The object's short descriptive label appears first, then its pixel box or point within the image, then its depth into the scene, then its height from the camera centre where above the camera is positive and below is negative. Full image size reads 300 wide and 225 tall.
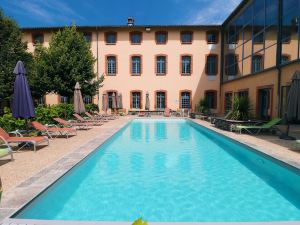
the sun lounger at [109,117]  14.42 -0.76
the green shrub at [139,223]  0.93 -0.54
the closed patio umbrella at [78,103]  9.93 +0.18
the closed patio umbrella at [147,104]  17.47 +0.24
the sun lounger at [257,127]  8.39 -0.84
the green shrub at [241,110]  9.90 -0.15
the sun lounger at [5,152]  4.34 -1.01
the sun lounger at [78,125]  8.69 -0.90
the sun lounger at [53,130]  6.67 -0.85
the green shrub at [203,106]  16.52 +0.07
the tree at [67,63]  13.93 +3.09
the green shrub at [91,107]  16.29 -0.04
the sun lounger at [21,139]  5.27 -0.90
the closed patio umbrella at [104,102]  15.68 +0.37
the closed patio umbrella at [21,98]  5.96 +0.25
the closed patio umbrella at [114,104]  16.70 +0.22
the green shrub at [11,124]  7.29 -0.64
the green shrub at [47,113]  9.55 -0.33
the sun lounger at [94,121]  10.52 -0.90
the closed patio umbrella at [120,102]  17.24 +0.41
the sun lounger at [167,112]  17.15 -0.45
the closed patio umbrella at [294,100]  6.62 +0.22
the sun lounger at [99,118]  13.11 -0.80
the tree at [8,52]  14.02 +4.02
